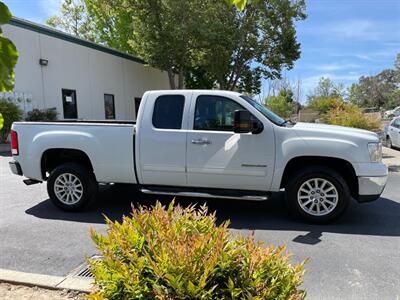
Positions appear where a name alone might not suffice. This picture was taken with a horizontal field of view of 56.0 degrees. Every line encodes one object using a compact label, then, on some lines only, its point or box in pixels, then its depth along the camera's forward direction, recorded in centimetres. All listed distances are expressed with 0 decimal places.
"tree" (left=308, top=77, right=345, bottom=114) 5831
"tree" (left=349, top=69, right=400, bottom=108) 8188
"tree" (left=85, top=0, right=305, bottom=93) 2009
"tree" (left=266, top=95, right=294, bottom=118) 3388
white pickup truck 531
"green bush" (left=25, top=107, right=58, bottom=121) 1580
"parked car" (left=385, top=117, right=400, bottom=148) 1469
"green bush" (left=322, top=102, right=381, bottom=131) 1348
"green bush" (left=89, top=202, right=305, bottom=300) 203
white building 1608
